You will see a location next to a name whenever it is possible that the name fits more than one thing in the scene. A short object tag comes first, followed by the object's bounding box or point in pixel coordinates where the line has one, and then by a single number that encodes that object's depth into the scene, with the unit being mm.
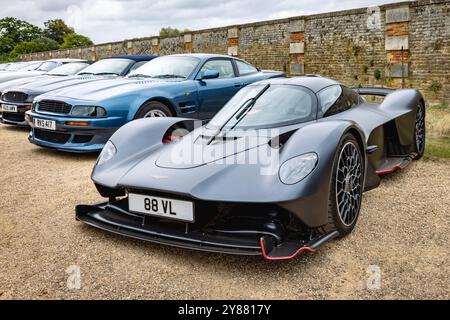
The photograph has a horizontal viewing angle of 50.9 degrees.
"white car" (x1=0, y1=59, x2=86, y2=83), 11836
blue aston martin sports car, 5801
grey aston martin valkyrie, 2680
